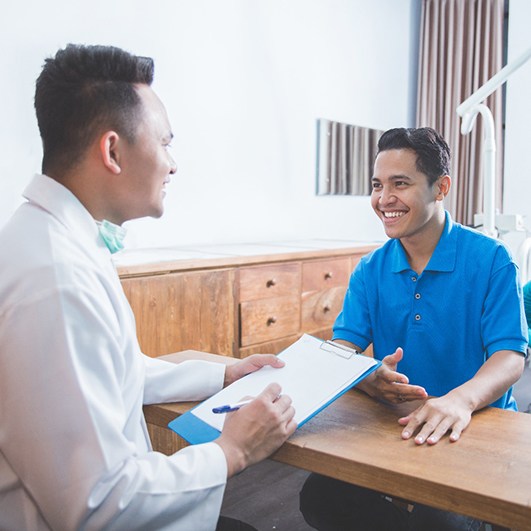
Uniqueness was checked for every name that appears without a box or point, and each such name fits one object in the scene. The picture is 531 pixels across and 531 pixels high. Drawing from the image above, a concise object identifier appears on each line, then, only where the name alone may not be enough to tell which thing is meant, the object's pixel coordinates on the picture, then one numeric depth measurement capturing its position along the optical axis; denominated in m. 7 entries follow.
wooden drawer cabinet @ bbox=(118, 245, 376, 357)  2.19
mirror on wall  3.87
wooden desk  0.80
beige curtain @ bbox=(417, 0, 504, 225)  4.37
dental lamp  2.80
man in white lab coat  0.77
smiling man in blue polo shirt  1.35
